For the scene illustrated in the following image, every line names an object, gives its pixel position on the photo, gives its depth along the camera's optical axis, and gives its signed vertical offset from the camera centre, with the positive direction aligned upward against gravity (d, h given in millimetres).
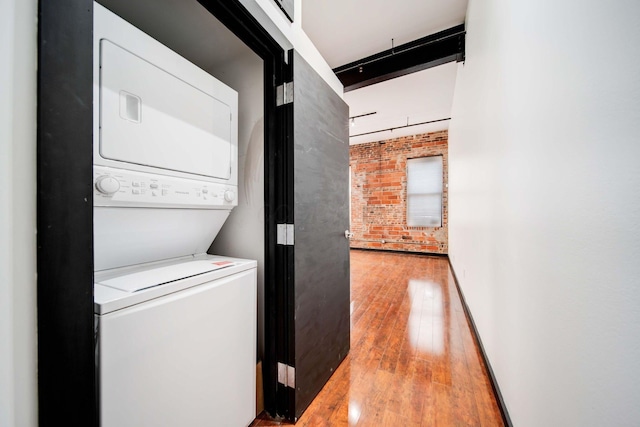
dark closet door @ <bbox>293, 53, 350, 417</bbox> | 1416 -122
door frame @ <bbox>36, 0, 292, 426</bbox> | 548 -2
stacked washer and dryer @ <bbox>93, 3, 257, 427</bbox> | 841 -178
